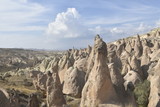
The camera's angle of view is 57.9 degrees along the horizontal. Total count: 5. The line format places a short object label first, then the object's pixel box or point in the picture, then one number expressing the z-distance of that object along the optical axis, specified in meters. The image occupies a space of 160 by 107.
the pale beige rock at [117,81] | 10.69
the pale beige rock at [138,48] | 25.00
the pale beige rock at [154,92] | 10.96
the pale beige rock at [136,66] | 17.12
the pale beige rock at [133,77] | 15.23
